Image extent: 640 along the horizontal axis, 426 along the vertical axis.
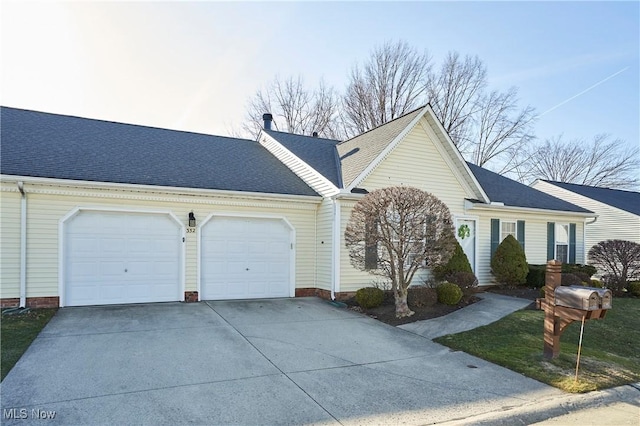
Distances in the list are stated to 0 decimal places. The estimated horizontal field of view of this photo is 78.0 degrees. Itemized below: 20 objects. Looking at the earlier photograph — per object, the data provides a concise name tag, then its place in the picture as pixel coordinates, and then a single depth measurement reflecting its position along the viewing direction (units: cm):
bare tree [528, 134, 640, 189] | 3612
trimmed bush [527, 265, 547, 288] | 1318
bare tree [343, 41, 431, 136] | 3011
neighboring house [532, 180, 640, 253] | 2125
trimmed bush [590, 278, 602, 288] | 1283
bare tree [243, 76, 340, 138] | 3050
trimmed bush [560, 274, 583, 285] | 1192
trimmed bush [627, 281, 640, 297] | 1303
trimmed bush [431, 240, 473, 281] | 1188
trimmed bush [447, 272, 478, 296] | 1117
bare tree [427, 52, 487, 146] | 3055
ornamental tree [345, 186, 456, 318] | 938
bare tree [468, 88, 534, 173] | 3116
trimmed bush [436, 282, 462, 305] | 1025
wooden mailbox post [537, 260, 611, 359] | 570
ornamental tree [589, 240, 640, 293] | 1346
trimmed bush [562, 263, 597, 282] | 1428
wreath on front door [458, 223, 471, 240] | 1347
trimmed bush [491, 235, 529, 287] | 1319
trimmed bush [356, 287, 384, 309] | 1020
